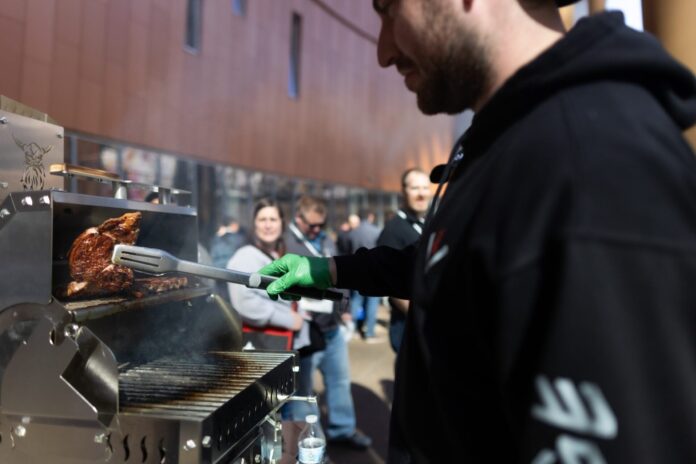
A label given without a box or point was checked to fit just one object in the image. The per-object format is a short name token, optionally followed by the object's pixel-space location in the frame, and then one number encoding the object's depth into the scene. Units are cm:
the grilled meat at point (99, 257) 175
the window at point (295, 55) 1281
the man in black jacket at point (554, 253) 68
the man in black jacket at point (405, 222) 362
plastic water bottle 183
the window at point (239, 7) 1034
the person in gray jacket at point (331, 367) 407
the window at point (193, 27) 918
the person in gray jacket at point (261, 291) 362
